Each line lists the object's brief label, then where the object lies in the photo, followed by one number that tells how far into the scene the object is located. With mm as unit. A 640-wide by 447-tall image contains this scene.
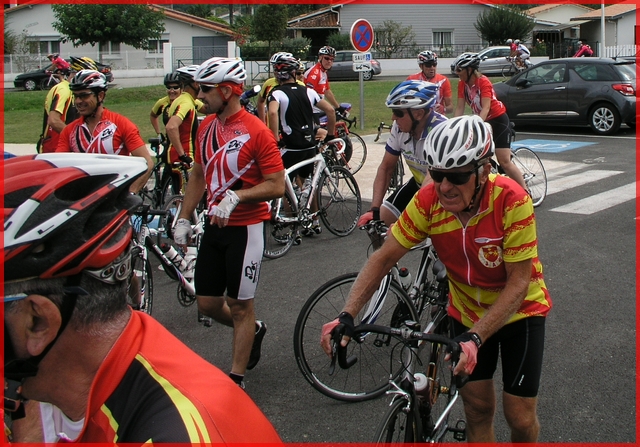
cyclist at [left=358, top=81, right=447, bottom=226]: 5113
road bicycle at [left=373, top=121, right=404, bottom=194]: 10891
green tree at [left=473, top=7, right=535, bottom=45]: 52188
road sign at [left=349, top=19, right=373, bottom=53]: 16406
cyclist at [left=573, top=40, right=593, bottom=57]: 33344
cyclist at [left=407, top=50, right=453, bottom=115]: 11289
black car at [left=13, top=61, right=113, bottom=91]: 38688
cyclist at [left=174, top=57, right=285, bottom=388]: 4664
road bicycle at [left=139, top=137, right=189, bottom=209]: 9219
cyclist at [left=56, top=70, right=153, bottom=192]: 6336
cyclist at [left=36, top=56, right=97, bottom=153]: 8586
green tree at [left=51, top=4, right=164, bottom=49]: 41812
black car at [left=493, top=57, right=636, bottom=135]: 16688
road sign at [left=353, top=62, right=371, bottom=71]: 16297
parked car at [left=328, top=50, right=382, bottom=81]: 42000
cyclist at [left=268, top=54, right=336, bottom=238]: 8867
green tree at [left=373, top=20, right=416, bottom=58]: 51562
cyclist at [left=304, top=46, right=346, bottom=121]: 12633
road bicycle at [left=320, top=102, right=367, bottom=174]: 12586
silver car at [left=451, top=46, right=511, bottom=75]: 41406
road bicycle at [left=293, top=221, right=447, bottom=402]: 4746
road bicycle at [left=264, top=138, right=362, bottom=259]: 8336
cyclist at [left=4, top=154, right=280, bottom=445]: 1451
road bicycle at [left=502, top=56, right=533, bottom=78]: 30406
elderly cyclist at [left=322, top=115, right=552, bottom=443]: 3088
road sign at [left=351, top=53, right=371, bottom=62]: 16312
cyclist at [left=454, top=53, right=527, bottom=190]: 9211
